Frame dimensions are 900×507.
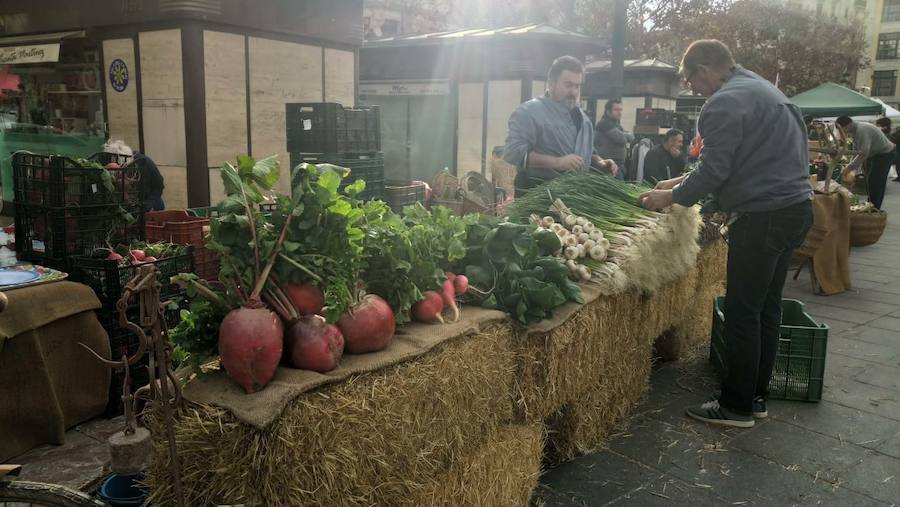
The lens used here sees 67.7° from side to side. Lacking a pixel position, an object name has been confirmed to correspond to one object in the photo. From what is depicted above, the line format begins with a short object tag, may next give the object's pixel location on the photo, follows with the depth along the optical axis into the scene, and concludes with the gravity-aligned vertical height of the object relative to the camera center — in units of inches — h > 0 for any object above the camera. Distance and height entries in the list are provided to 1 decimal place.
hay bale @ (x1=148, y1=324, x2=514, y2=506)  80.6 -38.6
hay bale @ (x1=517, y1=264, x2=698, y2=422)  127.7 -43.6
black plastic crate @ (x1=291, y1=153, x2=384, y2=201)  257.8 -9.8
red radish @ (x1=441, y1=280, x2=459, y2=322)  116.6 -26.4
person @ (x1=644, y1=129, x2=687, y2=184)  340.8 -5.3
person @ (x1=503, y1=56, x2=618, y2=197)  205.6 +5.3
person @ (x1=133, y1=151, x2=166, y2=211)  287.6 -21.0
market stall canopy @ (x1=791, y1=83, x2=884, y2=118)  717.9 +53.3
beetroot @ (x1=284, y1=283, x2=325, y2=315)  93.0 -21.3
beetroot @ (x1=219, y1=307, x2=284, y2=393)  83.8 -25.8
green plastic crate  181.2 -57.1
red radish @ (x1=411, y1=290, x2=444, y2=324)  111.7 -27.2
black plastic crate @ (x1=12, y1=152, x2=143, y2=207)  169.8 -12.1
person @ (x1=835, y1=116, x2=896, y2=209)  462.9 +2.9
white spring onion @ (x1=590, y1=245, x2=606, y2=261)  153.9 -24.1
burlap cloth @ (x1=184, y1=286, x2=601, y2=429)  80.9 -30.7
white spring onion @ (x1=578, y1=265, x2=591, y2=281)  148.3 -27.6
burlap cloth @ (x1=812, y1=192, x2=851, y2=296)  309.3 -44.0
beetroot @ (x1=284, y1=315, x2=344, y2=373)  89.7 -27.1
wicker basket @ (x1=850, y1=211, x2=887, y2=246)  374.6 -40.8
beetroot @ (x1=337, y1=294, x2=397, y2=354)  95.7 -26.1
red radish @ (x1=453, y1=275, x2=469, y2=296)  123.0 -25.6
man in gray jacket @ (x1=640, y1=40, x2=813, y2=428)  152.8 -8.5
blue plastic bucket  100.0 -52.7
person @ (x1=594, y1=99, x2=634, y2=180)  401.7 +4.7
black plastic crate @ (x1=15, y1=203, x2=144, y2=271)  171.6 -24.7
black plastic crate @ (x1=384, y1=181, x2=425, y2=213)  310.5 -24.5
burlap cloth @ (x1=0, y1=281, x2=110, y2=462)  150.0 -53.1
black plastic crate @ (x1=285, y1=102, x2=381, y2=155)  253.9 +4.8
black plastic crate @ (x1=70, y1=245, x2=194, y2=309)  167.0 -34.7
